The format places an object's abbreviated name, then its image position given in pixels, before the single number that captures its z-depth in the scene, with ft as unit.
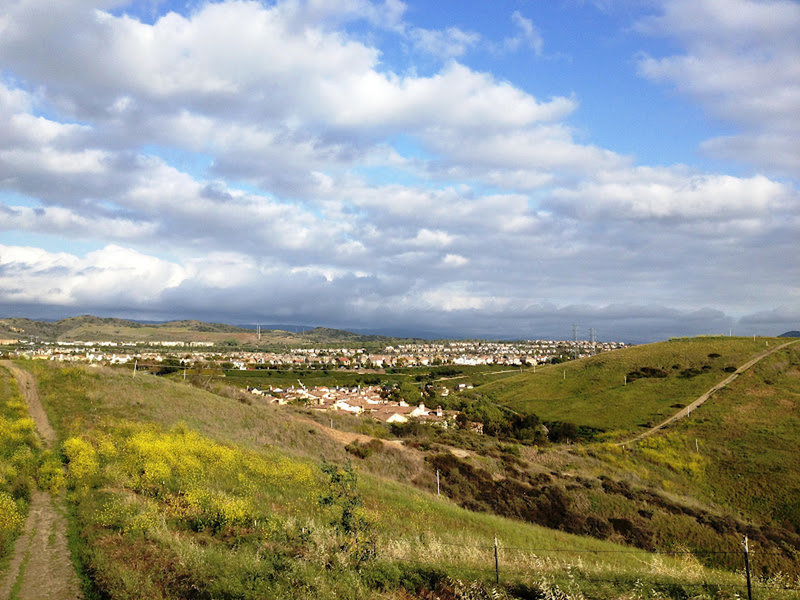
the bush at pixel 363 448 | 116.78
